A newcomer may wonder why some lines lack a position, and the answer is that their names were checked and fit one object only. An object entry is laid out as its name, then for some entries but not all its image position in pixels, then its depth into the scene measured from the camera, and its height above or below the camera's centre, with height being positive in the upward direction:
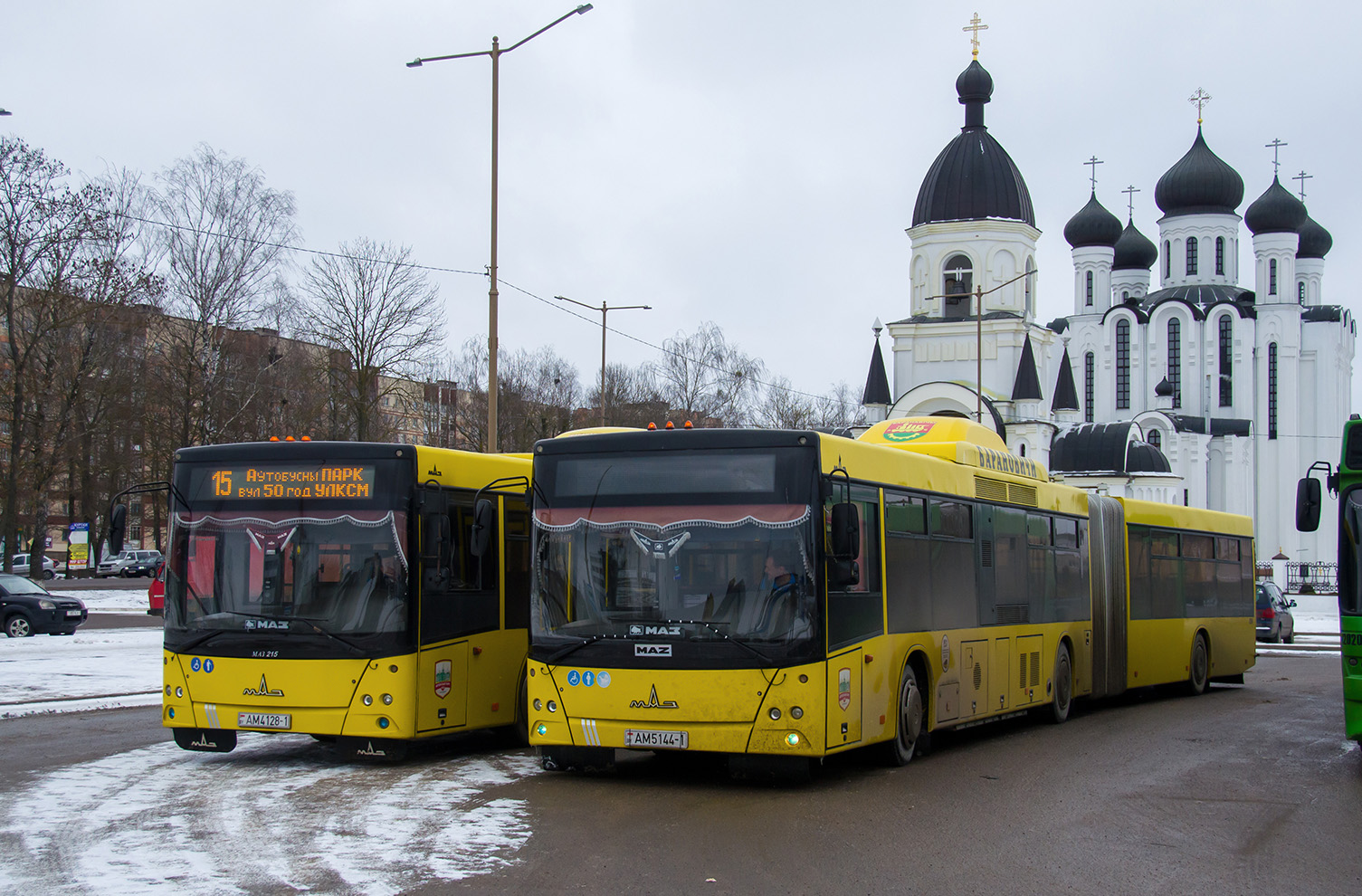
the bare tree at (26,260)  37.88 +7.67
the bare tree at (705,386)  74.75 +8.47
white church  66.00 +10.91
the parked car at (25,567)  55.88 -1.08
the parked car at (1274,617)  36.88 -1.85
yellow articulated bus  10.12 -0.40
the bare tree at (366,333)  46.59 +6.97
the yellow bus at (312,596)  11.24 -0.42
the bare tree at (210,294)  43.94 +7.83
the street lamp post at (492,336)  21.91 +3.31
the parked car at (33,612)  27.67 -1.34
